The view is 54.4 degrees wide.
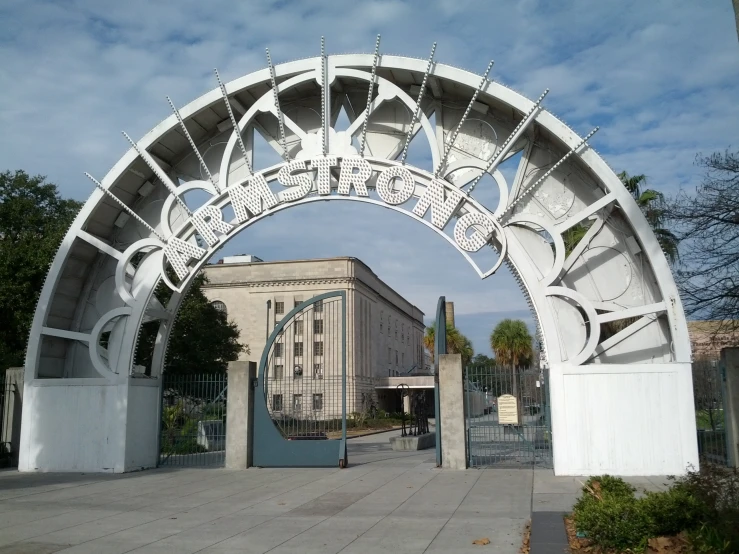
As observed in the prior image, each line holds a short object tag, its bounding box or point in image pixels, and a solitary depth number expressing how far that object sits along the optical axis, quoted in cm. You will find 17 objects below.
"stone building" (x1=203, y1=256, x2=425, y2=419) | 5203
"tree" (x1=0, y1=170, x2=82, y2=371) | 2709
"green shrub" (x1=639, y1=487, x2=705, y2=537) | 761
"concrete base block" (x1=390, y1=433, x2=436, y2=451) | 2436
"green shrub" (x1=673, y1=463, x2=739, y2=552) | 655
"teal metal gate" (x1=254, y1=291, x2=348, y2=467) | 1695
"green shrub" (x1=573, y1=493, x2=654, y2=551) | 745
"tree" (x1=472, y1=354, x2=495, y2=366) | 12656
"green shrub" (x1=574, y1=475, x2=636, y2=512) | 858
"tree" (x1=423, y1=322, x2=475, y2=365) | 6341
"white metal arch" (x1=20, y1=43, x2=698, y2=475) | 1446
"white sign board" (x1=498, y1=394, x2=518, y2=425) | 1670
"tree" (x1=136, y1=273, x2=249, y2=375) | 3269
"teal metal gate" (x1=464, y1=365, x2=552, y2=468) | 1588
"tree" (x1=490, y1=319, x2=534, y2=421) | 5200
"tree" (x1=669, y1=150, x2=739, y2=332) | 1742
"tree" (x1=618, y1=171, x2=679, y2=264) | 2088
